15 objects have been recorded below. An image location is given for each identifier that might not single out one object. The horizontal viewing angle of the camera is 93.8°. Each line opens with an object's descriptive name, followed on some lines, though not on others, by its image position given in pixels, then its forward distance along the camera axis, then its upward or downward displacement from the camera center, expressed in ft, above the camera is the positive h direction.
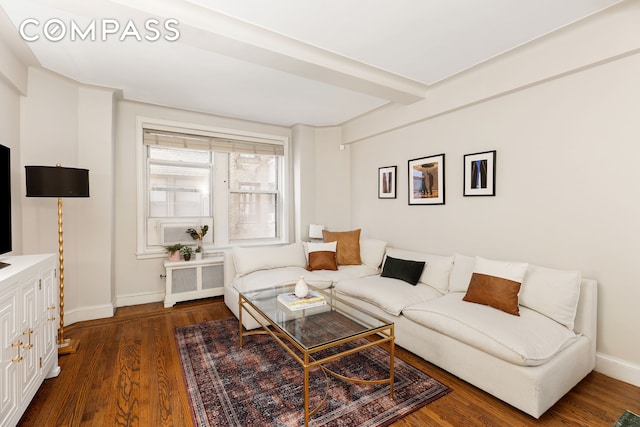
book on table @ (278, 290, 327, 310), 8.00 -2.56
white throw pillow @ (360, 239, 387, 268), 12.89 -1.89
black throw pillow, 10.44 -2.20
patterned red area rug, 5.99 -4.15
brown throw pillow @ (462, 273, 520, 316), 7.55 -2.21
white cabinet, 5.03 -2.39
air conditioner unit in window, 13.07 -1.11
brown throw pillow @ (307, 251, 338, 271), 12.57 -2.21
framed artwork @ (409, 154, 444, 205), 11.44 +1.13
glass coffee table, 6.11 -2.73
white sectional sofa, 6.12 -2.79
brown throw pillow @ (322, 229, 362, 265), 13.16 -1.67
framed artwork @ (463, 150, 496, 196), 9.72 +1.18
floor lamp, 7.97 +0.62
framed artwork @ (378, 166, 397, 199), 13.49 +1.23
